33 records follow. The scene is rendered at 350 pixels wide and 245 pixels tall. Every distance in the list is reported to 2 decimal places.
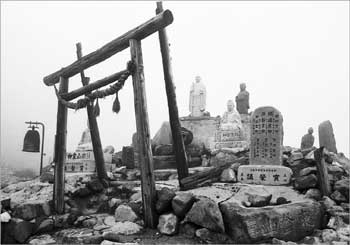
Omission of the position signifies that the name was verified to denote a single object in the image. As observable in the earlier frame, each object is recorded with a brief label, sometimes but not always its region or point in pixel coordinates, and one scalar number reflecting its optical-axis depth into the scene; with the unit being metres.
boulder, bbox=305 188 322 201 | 5.87
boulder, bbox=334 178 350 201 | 5.88
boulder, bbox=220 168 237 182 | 6.99
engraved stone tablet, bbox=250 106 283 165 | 7.24
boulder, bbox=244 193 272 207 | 5.31
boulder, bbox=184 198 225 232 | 5.00
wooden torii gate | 5.86
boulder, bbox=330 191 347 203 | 5.81
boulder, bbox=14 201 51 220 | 6.41
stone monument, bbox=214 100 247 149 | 10.67
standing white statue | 13.49
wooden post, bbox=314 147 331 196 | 5.94
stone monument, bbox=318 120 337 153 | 10.74
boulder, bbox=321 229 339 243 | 4.96
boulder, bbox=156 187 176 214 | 5.64
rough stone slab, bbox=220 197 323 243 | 4.84
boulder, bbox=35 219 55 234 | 6.23
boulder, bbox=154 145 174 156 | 10.34
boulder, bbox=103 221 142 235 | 5.57
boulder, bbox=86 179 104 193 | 7.98
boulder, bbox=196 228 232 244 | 4.89
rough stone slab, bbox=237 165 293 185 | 6.71
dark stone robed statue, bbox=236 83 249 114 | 14.11
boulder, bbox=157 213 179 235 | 5.34
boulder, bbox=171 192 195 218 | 5.43
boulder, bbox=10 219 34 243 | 5.86
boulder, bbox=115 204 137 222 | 6.21
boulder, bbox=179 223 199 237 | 5.19
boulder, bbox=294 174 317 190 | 6.08
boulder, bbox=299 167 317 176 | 6.46
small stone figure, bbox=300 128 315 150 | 12.66
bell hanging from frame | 8.73
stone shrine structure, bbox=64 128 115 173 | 9.96
